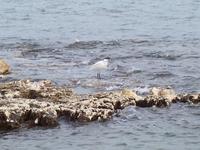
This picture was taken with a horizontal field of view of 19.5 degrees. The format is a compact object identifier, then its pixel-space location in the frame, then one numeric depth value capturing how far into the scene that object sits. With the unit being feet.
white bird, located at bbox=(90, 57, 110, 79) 59.82
